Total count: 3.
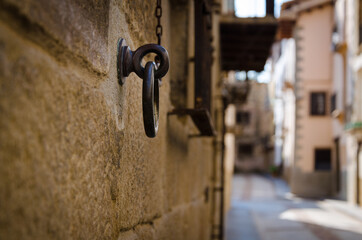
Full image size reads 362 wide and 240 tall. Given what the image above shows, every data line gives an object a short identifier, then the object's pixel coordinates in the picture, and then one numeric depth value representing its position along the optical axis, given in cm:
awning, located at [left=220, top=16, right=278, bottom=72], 729
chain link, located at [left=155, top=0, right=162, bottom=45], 180
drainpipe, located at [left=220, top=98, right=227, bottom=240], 765
